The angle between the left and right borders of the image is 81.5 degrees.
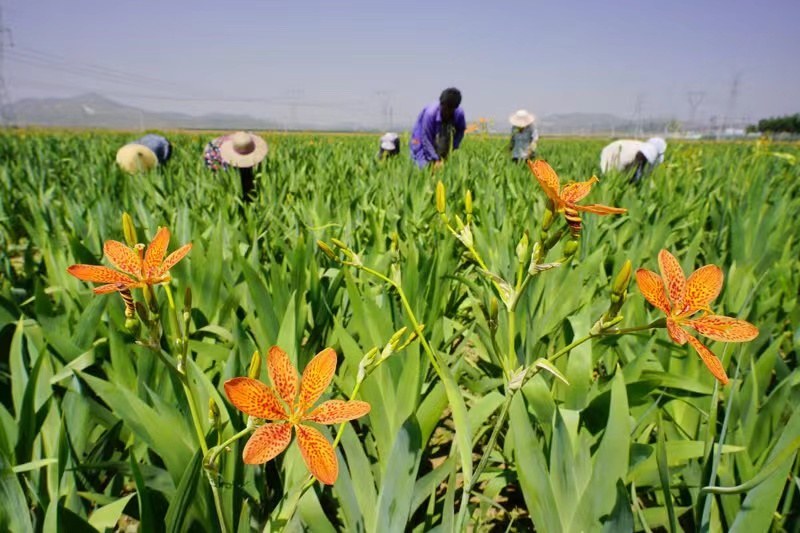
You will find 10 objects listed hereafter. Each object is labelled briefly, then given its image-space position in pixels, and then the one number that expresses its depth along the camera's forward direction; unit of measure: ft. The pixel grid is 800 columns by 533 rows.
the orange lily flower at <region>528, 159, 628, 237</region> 1.71
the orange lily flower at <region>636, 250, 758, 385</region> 1.45
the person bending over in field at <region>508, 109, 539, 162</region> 17.07
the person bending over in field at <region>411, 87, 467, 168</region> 14.51
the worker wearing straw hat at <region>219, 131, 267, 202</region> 10.35
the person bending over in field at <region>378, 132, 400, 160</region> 20.86
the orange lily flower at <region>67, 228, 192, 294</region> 1.62
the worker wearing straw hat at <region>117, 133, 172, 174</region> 13.38
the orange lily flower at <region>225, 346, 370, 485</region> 1.29
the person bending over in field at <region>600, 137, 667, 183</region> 14.43
